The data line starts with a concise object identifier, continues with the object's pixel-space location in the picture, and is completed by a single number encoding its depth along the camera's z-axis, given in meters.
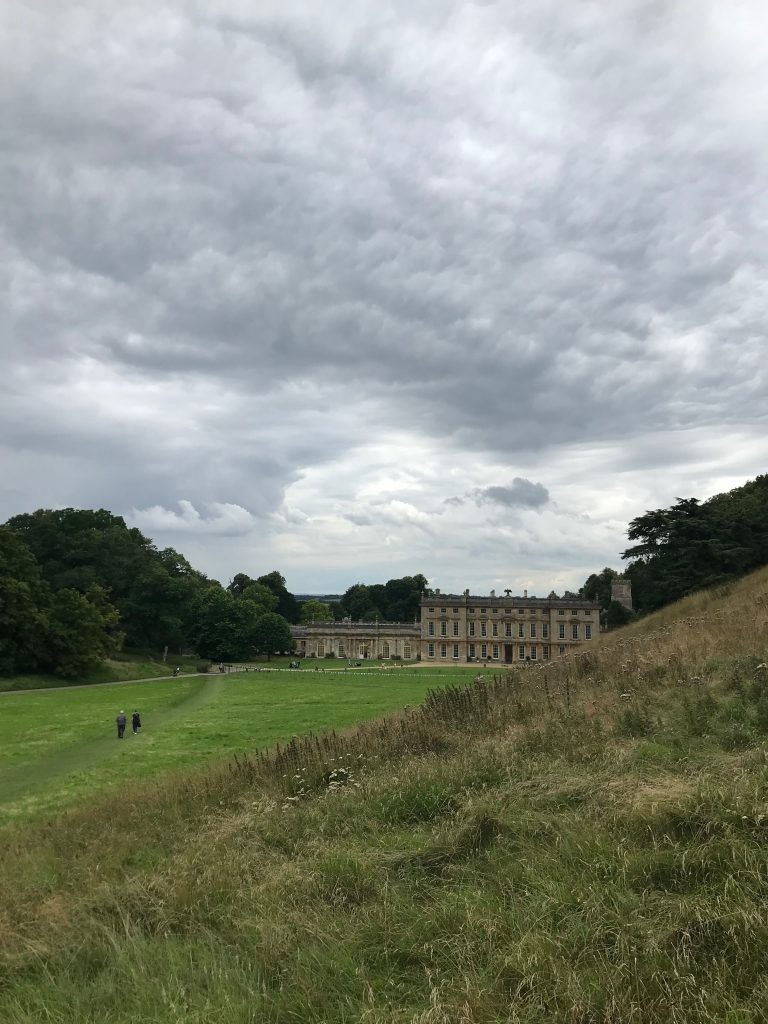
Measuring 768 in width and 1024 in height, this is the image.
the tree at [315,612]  144.25
